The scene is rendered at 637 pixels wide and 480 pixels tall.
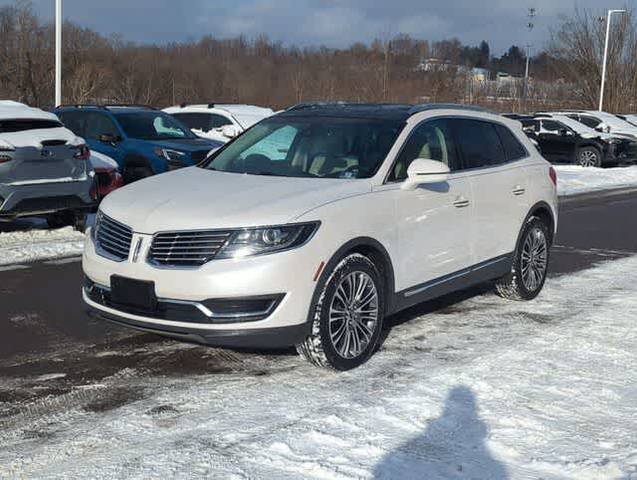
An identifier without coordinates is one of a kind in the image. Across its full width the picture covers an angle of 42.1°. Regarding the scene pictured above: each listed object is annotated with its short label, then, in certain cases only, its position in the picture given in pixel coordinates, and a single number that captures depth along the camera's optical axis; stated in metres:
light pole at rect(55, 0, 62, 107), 19.61
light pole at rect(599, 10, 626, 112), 38.91
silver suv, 9.12
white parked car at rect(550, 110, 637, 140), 26.08
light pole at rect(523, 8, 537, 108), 51.25
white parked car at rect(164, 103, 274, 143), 16.88
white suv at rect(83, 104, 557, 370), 4.87
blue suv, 12.99
